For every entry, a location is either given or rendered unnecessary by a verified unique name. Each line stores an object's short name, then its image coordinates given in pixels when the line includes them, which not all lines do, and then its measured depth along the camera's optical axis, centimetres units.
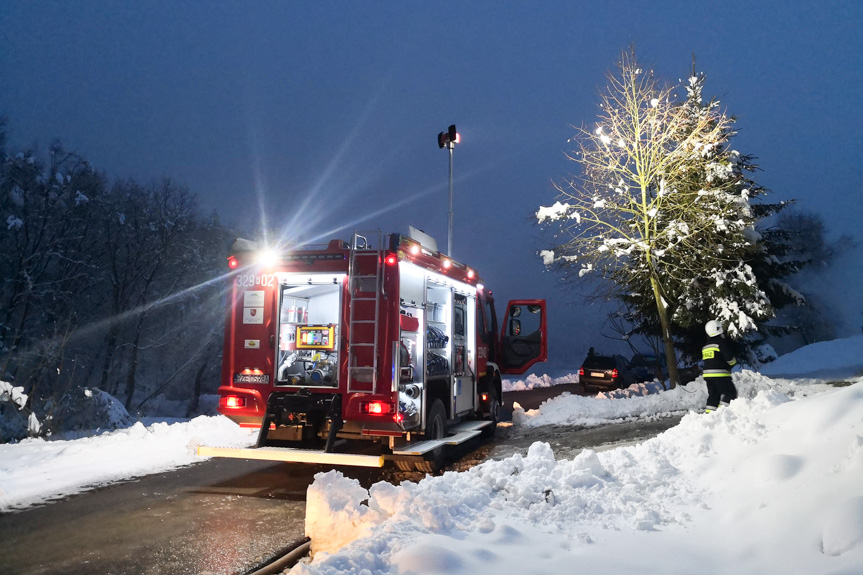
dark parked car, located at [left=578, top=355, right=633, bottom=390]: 2514
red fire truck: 773
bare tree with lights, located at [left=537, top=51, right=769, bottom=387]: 1512
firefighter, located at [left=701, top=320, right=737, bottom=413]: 931
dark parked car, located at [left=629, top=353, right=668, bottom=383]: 2891
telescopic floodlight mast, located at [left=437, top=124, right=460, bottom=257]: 1444
